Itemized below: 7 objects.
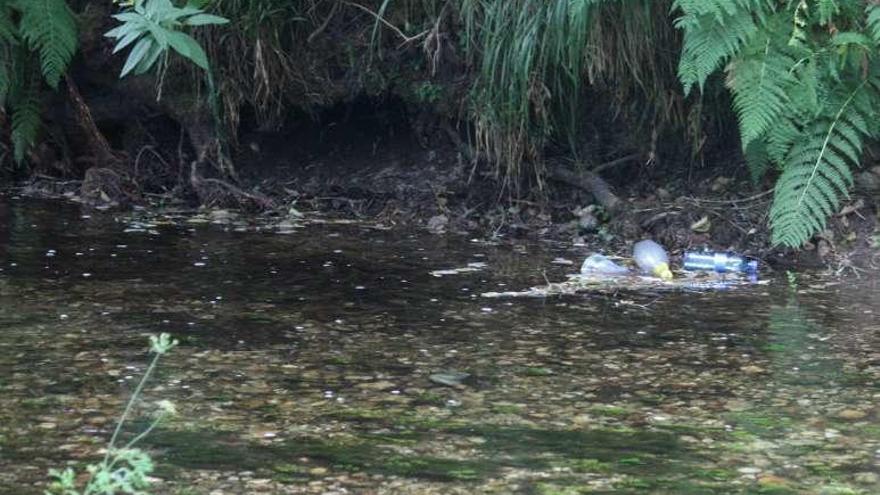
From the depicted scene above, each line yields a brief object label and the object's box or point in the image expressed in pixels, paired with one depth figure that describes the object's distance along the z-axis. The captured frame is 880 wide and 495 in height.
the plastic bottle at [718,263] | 11.91
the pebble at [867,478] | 6.58
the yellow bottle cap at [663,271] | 11.55
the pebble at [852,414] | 7.65
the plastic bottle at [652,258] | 11.63
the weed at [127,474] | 4.96
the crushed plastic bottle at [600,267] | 11.70
